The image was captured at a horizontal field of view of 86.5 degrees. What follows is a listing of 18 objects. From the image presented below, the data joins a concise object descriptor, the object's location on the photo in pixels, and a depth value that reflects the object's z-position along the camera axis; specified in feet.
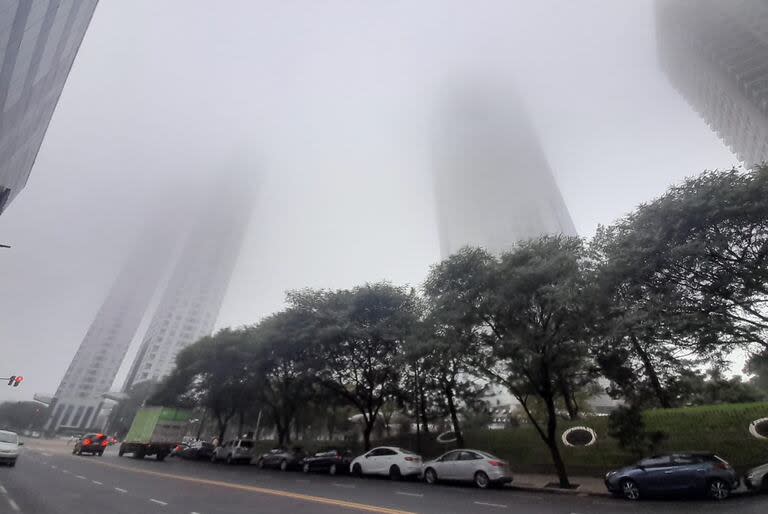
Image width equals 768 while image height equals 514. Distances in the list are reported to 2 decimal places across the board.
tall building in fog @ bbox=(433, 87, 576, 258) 324.60
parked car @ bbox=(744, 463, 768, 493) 40.06
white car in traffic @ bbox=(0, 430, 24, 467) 63.00
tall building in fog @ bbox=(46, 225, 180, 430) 383.86
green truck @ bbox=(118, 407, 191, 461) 101.09
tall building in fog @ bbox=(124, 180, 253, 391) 433.48
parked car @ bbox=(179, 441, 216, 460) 111.14
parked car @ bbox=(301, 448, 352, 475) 73.41
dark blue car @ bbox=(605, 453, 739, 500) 38.34
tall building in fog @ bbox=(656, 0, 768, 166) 192.65
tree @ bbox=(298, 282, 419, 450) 82.43
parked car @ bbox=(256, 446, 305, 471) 84.28
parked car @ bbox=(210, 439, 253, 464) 98.58
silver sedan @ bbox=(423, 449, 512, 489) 50.60
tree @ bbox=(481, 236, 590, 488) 54.08
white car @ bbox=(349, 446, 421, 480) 61.00
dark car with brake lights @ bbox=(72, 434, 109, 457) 105.13
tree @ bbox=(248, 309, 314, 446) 86.53
